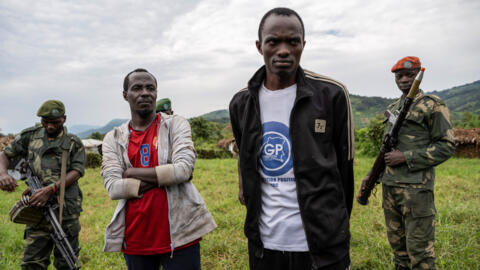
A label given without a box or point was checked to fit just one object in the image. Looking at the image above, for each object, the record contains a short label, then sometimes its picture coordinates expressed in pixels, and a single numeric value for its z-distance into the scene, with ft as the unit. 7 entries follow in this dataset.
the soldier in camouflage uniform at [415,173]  9.31
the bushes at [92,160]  53.57
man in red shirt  7.19
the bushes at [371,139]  57.88
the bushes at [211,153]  74.64
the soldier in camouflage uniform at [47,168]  10.87
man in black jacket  5.24
